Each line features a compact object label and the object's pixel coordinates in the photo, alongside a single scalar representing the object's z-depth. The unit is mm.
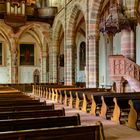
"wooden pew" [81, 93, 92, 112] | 12339
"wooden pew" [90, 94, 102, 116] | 11223
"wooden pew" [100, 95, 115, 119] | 10258
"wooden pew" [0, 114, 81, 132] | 4786
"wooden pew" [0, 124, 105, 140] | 3760
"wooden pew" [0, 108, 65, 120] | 6043
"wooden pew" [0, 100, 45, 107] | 8344
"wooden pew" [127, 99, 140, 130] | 8211
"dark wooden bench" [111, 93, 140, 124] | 9273
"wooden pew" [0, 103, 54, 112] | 7211
